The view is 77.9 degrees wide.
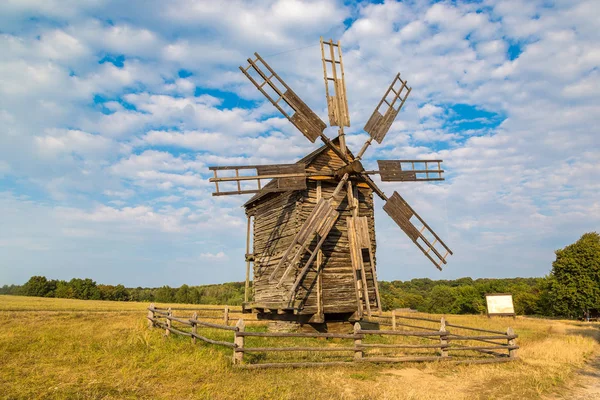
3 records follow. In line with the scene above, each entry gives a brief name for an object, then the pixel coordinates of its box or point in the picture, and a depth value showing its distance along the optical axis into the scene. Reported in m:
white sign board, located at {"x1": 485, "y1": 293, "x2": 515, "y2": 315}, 28.33
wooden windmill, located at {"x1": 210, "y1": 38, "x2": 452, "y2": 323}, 13.58
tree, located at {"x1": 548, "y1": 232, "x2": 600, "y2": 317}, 30.69
